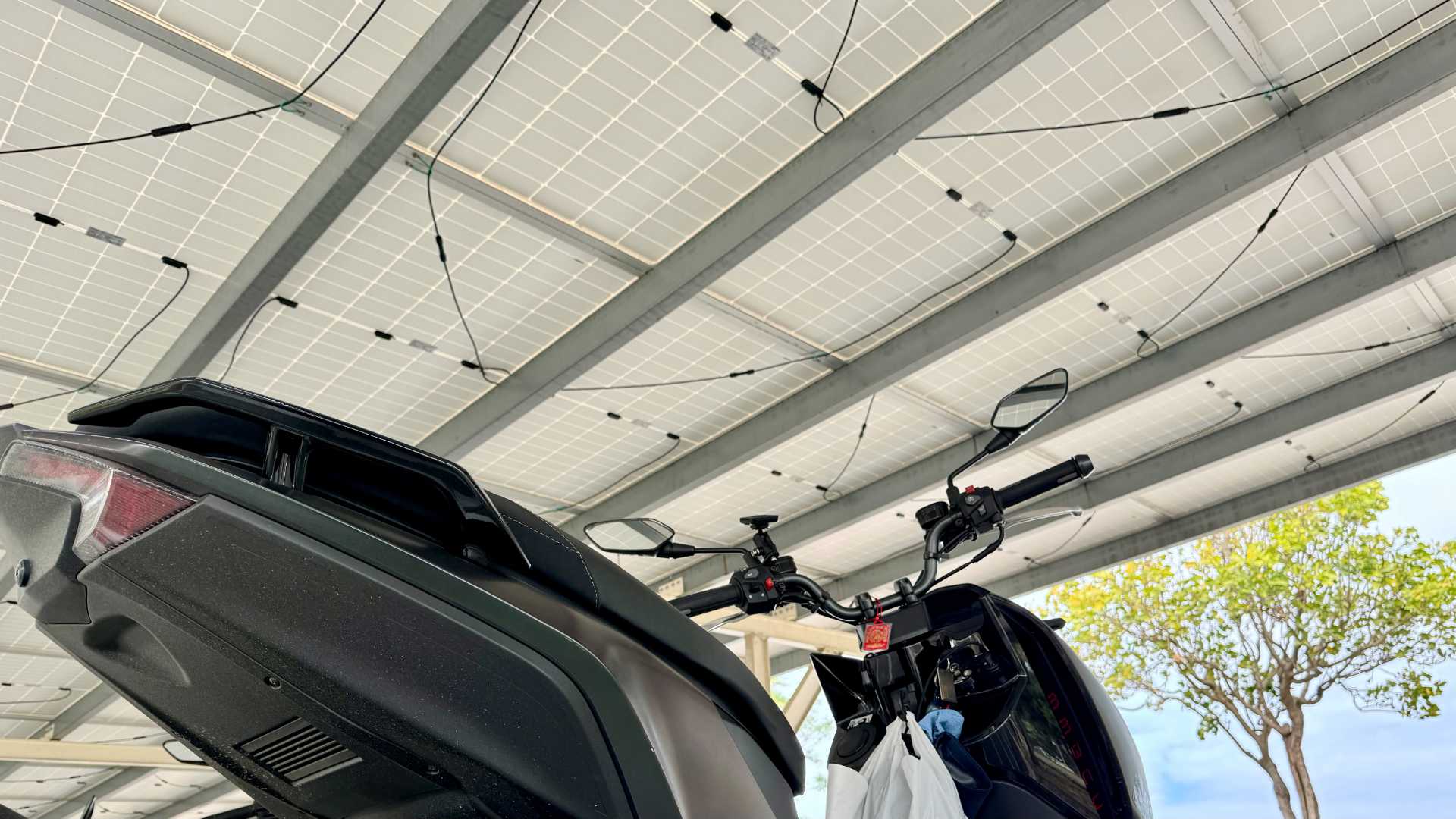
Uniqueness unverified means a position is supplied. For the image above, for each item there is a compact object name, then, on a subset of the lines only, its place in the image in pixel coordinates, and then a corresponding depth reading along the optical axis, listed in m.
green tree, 12.09
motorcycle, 0.84
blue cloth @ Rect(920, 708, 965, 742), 1.90
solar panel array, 4.79
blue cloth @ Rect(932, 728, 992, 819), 1.84
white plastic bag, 1.69
